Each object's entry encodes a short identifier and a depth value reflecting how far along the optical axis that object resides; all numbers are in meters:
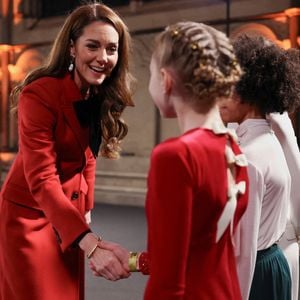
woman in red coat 2.54
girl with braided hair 2.04
